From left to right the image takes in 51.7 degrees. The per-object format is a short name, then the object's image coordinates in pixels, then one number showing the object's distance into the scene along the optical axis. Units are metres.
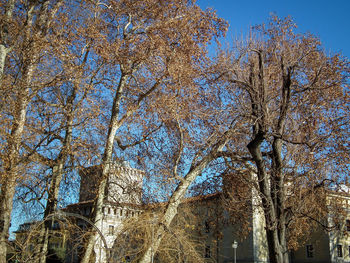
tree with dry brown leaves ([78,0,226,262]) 14.16
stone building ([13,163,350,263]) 14.44
